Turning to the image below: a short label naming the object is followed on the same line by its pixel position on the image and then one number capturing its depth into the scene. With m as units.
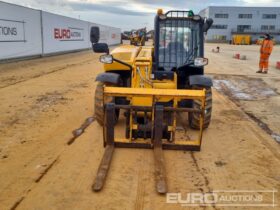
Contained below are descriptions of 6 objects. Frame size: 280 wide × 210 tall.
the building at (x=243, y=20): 55.45
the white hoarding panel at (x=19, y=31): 11.46
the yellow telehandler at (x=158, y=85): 3.72
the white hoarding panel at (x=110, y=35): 27.46
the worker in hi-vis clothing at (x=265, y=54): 12.03
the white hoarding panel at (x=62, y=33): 15.45
